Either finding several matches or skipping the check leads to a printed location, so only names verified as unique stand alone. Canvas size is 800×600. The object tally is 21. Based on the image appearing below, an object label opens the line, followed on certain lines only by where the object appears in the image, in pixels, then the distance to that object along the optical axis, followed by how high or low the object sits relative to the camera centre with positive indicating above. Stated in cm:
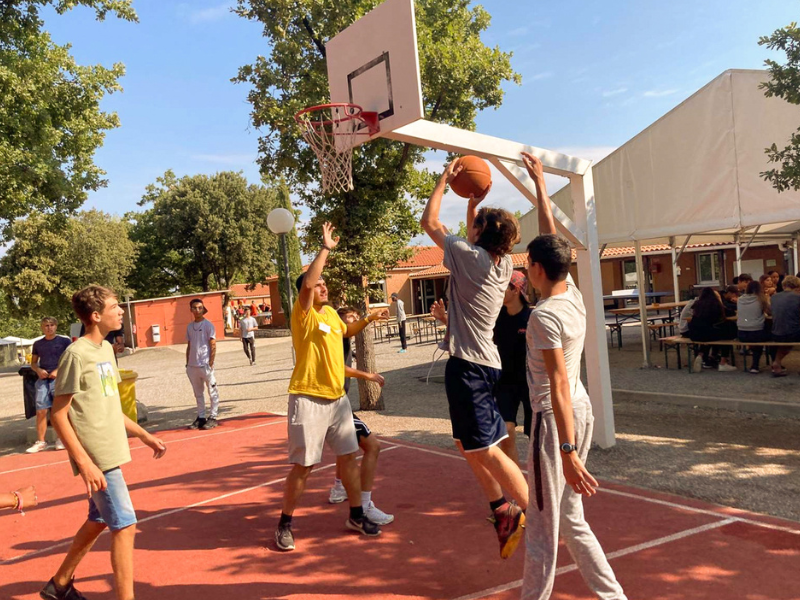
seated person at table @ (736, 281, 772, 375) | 1091 -62
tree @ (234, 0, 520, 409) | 1030 +287
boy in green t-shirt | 353 -58
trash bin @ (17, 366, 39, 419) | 1043 -84
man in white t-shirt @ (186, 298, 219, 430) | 995 -54
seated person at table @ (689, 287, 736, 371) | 1176 -73
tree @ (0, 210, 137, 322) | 3962 +426
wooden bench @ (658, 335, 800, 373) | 1059 -106
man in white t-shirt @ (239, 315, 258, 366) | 2178 -58
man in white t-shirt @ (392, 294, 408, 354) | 2150 -68
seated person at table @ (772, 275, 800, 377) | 1046 -66
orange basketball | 472 +88
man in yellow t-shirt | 454 -67
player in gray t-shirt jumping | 369 -31
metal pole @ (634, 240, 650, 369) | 1292 -41
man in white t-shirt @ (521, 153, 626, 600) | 293 -70
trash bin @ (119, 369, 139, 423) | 945 -94
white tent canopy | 939 +188
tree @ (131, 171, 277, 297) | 4509 +628
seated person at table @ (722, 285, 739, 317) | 1359 -38
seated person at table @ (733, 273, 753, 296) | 1219 -1
